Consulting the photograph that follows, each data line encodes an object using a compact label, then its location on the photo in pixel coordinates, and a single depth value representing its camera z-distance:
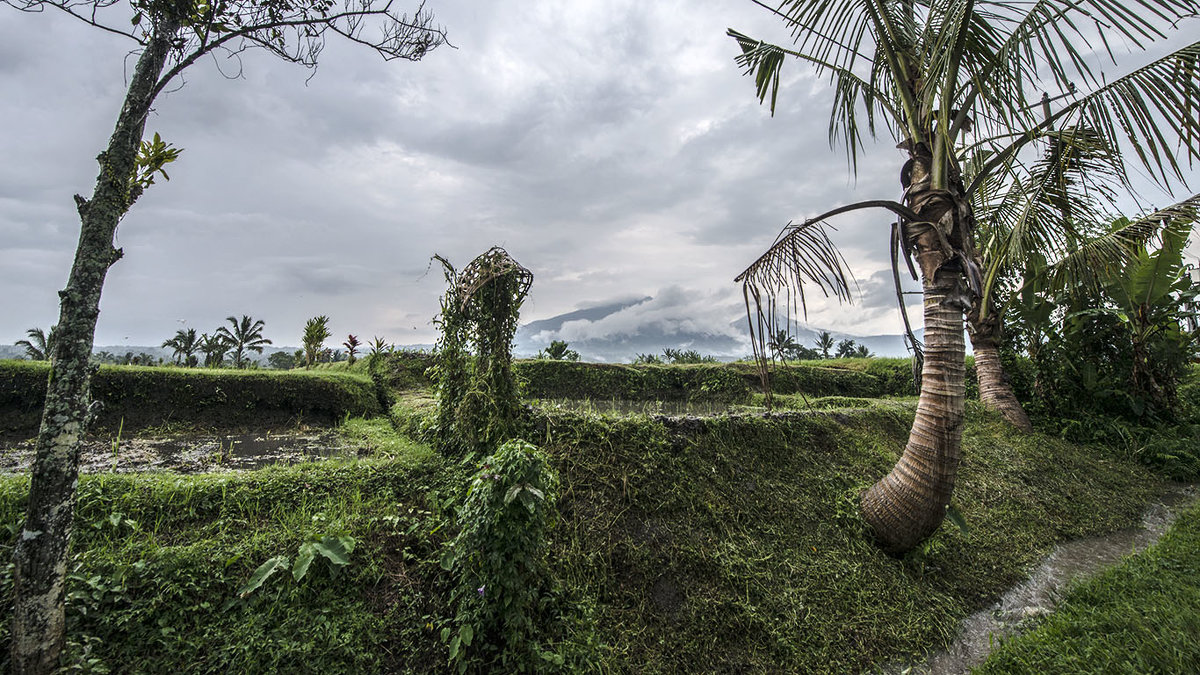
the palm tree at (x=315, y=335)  18.94
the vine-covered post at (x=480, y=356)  3.54
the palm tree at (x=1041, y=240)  4.80
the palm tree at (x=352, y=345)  16.13
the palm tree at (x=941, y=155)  3.49
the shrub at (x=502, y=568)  2.36
